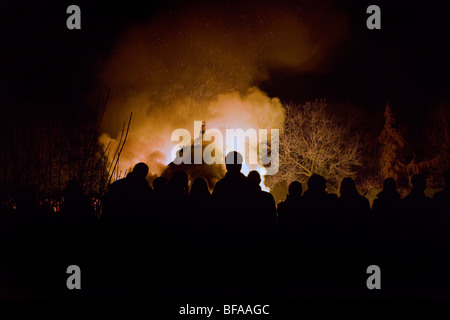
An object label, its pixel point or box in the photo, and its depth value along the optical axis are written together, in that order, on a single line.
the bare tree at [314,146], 28.83
